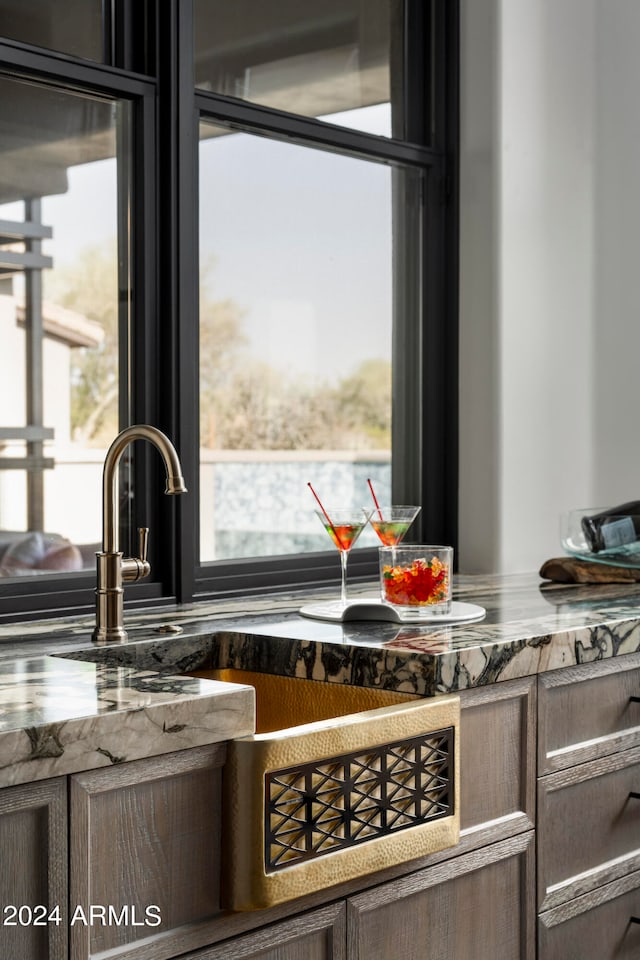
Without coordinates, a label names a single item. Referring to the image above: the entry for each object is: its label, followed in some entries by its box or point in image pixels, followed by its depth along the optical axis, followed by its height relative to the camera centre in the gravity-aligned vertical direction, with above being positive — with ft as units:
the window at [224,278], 6.86 +1.15
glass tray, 8.23 -0.75
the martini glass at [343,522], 6.66 -0.44
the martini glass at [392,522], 6.83 -0.46
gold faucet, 5.84 -0.57
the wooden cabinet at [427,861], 4.02 -1.78
